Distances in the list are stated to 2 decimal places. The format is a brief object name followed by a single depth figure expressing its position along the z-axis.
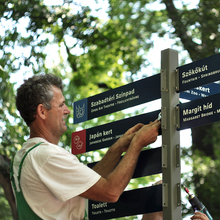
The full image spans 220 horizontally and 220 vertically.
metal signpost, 4.91
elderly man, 4.65
